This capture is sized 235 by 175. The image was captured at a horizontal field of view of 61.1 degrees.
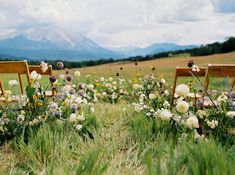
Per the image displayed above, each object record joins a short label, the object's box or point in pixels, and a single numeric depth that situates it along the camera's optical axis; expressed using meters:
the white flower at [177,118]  2.08
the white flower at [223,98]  2.26
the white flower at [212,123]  2.00
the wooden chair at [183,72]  2.96
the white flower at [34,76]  2.34
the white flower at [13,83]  2.59
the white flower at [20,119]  2.12
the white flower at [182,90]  1.99
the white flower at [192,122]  1.86
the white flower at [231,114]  1.96
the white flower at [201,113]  2.14
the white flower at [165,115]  2.05
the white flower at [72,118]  2.12
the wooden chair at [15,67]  2.93
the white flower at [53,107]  2.18
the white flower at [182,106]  1.87
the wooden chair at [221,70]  2.60
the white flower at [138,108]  2.43
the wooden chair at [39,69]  3.11
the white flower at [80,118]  2.16
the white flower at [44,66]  2.36
